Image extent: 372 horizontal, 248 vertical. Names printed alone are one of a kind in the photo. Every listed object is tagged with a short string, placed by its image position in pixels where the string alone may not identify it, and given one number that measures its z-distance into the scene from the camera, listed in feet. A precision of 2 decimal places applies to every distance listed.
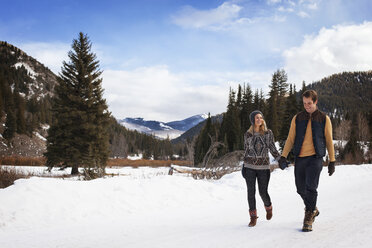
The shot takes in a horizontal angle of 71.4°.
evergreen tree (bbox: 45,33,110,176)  64.18
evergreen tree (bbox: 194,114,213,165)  178.87
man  13.21
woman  15.81
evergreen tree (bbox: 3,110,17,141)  179.73
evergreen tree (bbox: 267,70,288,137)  160.04
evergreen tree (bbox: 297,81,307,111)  126.31
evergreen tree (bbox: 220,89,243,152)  161.99
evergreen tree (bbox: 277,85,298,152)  124.26
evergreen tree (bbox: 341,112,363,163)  86.38
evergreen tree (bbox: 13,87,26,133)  202.49
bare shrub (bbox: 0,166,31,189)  27.44
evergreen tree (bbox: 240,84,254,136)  185.18
